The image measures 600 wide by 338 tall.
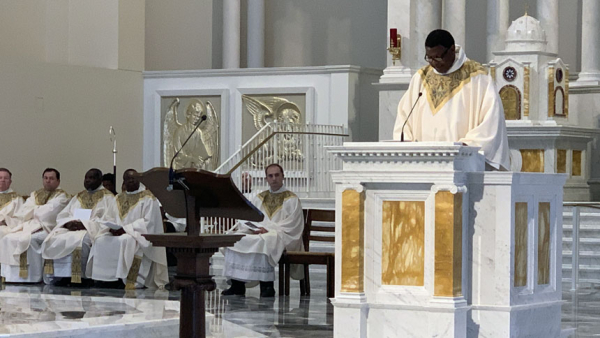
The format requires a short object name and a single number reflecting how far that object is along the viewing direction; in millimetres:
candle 15820
